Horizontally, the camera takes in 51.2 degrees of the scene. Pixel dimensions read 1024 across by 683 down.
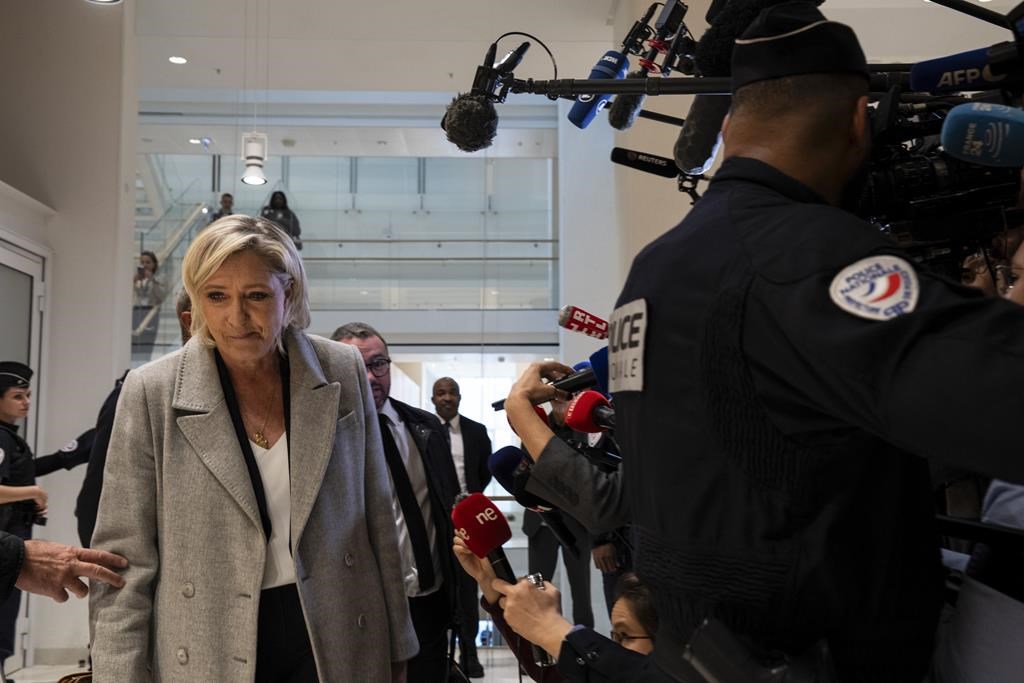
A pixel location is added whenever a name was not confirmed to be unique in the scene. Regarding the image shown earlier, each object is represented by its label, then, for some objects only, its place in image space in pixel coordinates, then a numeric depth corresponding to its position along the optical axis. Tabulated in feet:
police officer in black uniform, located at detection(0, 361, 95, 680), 16.70
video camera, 5.03
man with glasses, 11.05
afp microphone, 4.82
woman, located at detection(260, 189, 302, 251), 41.01
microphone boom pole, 5.80
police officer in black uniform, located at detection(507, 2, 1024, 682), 3.06
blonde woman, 6.79
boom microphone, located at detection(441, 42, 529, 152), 8.24
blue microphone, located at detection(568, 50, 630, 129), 9.40
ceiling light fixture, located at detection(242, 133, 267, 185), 30.16
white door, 23.04
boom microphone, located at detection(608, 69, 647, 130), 9.00
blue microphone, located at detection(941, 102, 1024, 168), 4.05
